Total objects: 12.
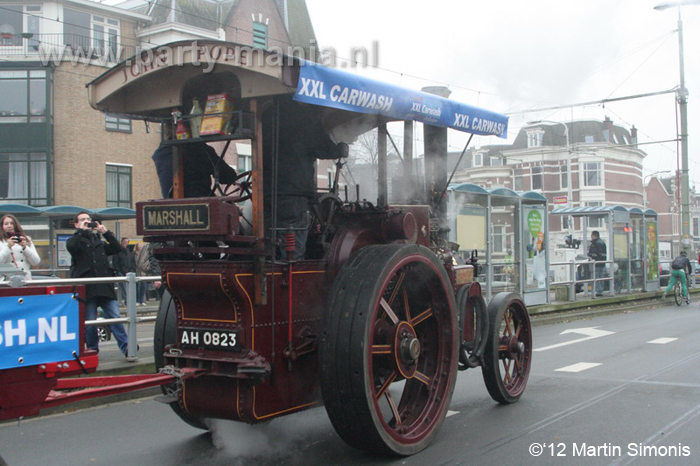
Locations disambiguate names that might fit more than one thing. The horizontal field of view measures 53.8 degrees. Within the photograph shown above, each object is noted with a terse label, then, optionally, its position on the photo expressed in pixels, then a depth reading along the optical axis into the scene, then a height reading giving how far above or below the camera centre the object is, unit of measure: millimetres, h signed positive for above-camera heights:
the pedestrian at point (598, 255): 18359 -96
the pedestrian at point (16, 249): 6781 +131
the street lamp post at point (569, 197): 37406 +3055
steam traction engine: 4059 -201
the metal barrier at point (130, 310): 7190 -546
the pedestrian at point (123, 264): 11727 -78
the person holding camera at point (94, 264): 7641 -40
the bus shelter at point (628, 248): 18852 +78
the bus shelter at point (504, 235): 13277 +377
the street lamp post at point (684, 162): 23219 +2966
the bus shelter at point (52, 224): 17547 +1200
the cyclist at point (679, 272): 18891 -609
